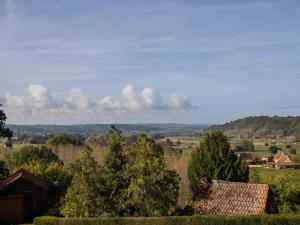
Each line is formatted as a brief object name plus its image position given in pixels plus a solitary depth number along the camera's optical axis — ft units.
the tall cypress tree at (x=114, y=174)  111.24
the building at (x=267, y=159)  396.57
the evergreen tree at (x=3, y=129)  109.60
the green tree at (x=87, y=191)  110.32
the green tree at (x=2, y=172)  117.96
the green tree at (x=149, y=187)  107.76
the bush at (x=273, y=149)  463.79
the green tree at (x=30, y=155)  212.64
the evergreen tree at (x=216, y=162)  153.99
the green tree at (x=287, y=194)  136.05
